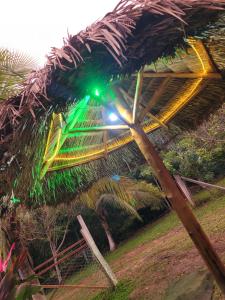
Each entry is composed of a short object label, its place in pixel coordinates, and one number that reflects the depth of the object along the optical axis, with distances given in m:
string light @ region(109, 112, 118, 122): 3.66
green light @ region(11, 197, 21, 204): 2.83
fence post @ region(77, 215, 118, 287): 5.16
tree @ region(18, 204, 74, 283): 10.77
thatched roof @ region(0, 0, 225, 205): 1.92
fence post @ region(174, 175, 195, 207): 9.73
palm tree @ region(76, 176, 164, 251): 6.45
